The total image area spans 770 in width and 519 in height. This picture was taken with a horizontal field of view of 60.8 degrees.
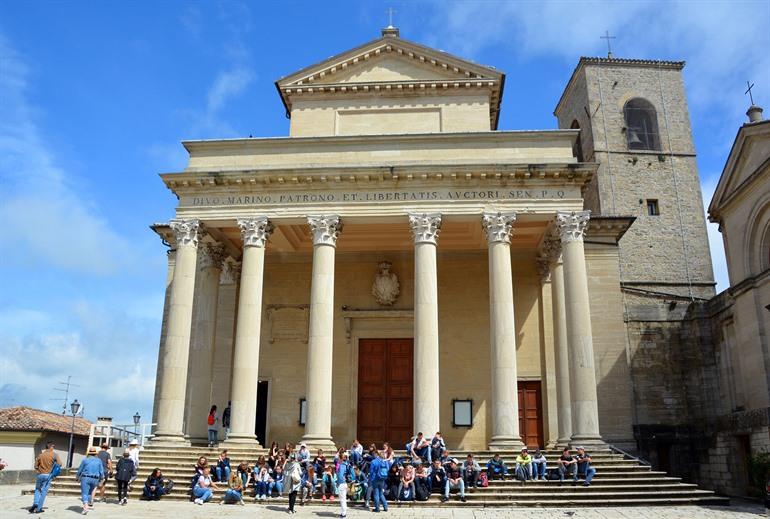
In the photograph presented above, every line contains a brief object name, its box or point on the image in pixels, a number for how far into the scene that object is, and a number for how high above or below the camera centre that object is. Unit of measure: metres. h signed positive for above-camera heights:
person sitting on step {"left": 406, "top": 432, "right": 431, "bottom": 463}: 18.06 -0.37
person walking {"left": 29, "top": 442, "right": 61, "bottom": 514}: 14.84 -0.93
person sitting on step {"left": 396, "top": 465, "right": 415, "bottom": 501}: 16.62 -1.27
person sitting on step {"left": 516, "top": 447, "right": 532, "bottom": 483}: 17.88 -0.81
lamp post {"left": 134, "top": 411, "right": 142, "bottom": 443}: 23.54 +0.35
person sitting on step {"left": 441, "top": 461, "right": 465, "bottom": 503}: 16.80 -1.16
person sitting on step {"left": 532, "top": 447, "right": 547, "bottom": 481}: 18.06 -0.86
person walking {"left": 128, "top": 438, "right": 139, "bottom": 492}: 17.73 -0.53
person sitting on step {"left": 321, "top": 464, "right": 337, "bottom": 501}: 17.20 -1.30
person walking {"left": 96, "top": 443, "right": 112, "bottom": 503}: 17.06 -0.95
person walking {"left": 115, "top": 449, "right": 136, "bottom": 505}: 16.33 -0.99
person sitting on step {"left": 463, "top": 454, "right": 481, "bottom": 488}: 17.48 -1.02
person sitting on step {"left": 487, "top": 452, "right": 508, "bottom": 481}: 18.14 -0.90
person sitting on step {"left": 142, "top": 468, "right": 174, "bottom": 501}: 17.38 -1.35
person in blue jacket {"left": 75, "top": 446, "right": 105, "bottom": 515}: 14.84 -0.91
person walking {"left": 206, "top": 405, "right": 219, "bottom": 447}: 22.38 +0.21
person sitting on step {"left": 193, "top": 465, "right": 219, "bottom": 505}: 16.97 -1.35
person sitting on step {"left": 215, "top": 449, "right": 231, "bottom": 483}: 18.19 -0.96
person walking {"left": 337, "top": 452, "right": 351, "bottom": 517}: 14.89 -1.03
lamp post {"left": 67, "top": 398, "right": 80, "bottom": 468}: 23.84 +0.94
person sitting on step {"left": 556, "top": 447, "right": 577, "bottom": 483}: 17.80 -0.78
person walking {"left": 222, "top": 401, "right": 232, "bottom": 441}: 23.64 +0.57
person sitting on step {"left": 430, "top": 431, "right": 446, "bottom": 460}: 18.02 -0.39
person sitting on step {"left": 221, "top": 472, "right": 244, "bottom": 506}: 17.03 -1.44
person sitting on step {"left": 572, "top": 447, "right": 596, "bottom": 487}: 17.59 -0.84
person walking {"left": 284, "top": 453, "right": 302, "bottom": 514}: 15.61 -1.04
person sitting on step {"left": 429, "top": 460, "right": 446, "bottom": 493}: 17.09 -1.05
